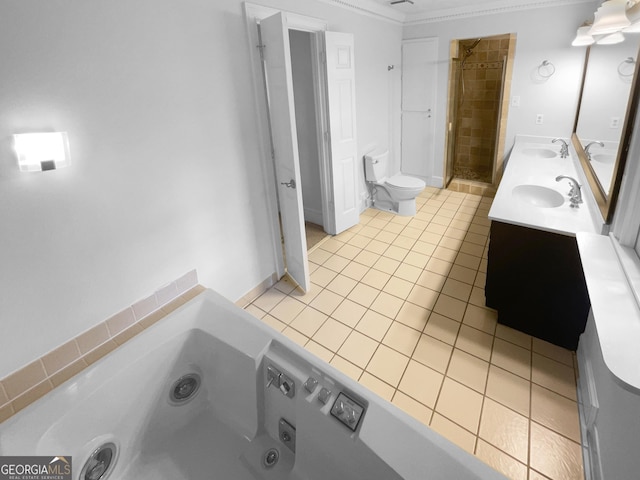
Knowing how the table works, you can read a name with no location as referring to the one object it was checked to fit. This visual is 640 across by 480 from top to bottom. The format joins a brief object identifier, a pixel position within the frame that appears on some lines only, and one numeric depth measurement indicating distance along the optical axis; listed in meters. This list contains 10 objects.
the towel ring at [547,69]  3.50
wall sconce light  1.25
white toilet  3.82
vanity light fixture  1.60
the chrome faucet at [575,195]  2.09
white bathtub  1.16
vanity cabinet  1.89
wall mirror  1.62
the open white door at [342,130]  2.96
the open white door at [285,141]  2.04
